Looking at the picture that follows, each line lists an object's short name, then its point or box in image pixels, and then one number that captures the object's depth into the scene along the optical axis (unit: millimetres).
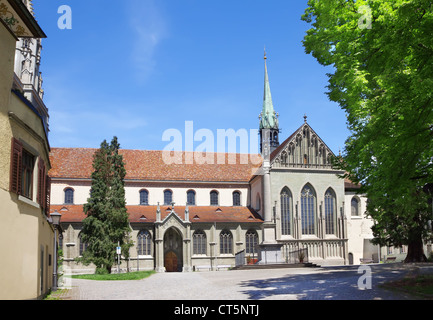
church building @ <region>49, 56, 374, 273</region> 42594
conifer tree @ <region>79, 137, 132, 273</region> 36500
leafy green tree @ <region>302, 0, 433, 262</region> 12156
